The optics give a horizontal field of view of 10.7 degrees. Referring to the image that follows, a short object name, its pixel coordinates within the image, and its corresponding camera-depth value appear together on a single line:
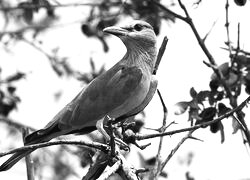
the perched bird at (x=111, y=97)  10.56
